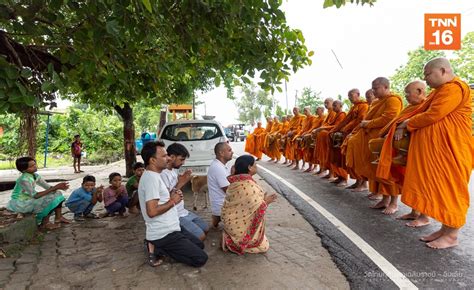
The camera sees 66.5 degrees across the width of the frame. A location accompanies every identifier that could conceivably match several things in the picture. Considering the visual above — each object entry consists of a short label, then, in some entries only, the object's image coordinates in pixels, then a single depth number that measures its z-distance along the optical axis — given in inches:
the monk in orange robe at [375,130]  210.2
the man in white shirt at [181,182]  157.6
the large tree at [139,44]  125.3
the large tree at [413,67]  1133.1
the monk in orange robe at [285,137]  475.1
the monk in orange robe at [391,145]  179.0
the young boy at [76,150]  535.2
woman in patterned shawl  142.4
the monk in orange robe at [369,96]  254.8
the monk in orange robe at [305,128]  395.4
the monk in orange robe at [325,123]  329.7
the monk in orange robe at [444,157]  146.2
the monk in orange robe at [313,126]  367.0
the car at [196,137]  293.7
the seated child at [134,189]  224.1
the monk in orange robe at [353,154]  238.7
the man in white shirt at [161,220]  130.9
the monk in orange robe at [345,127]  262.5
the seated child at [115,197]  218.4
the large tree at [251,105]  2723.9
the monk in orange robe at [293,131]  446.6
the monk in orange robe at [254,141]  597.6
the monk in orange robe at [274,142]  519.5
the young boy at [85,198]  212.2
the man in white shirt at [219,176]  176.1
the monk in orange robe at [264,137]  564.7
